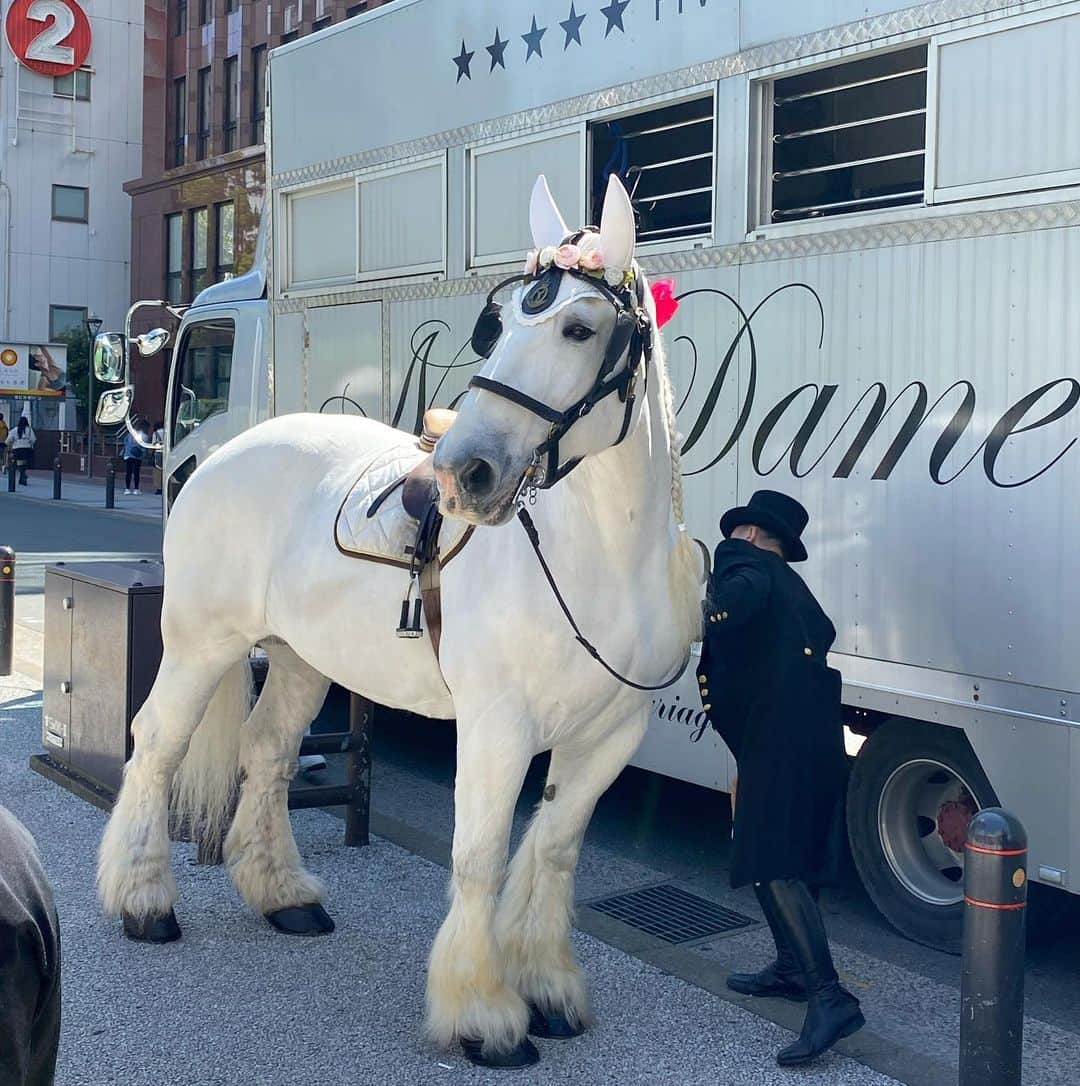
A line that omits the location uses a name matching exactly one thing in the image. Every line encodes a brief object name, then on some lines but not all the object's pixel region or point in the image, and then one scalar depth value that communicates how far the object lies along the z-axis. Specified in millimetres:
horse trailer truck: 4465
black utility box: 6242
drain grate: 5223
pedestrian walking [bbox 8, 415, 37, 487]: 34562
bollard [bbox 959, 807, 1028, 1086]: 3010
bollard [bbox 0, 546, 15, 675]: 9047
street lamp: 33094
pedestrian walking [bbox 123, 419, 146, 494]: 31000
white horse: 3473
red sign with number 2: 45594
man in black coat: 3998
